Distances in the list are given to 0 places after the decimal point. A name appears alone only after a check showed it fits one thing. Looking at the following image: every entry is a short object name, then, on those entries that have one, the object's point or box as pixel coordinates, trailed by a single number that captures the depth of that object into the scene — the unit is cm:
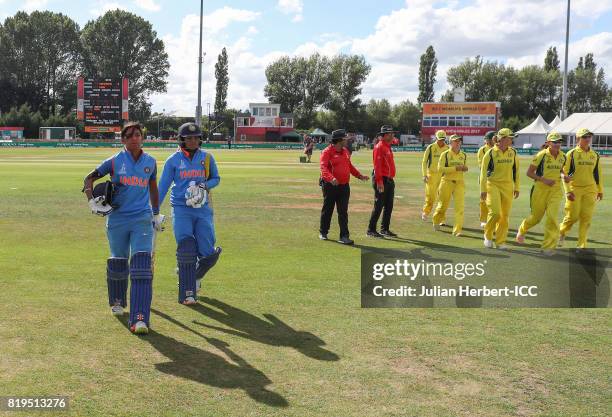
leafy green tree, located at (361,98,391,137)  11075
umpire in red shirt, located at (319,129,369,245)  1034
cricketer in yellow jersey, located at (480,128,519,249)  934
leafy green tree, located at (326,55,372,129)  11244
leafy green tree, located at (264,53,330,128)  11469
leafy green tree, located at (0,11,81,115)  9894
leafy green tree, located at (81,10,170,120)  10306
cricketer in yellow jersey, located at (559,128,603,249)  931
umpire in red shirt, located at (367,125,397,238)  1114
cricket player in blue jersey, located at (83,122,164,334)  545
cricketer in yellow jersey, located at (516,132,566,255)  917
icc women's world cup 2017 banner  9106
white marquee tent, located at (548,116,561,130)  6788
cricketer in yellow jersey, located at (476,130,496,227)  1198
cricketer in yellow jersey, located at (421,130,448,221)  1290
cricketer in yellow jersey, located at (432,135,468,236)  1141
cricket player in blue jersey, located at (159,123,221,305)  621
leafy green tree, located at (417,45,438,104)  10325
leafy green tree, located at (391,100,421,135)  10824
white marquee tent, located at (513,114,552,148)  7344
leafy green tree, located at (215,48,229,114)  10862
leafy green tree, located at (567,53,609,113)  10775
